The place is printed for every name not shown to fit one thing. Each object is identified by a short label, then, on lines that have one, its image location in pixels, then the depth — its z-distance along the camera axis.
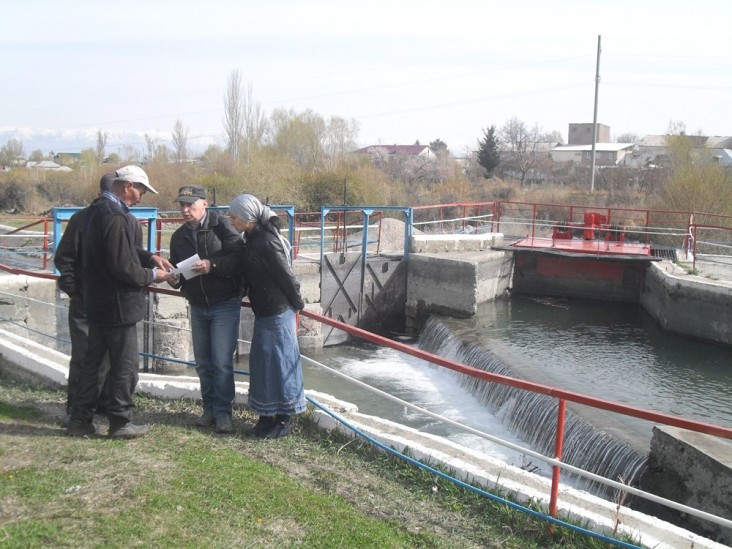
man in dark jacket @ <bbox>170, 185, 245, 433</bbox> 4.82
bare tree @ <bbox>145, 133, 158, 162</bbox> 64.41
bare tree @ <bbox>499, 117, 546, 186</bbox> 62.59
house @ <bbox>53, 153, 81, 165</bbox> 90.50
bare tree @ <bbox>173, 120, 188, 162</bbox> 67.74
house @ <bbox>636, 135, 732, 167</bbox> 46.59
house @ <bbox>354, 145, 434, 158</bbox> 75.50
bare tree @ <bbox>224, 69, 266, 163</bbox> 51.72
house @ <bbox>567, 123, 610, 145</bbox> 102.41
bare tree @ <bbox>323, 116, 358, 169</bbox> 49.97
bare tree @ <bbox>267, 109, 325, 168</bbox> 47.22
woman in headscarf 4.60
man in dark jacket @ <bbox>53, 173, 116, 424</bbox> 4.80
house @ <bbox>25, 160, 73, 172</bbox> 88.94
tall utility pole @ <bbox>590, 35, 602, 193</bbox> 35.28
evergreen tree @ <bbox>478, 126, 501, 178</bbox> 52.44
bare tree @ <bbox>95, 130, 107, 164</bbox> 63.22
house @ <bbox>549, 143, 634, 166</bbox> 79.09
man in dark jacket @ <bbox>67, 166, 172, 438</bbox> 4.39
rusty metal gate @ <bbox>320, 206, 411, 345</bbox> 15.55
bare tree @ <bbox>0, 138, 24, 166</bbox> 73.00
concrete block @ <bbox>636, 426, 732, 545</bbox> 5.75
